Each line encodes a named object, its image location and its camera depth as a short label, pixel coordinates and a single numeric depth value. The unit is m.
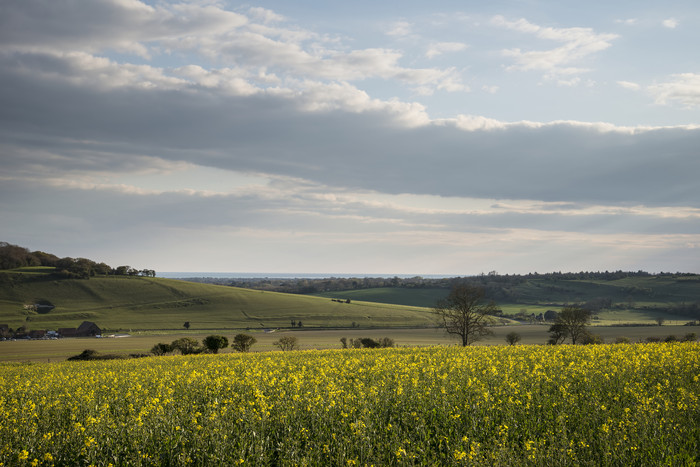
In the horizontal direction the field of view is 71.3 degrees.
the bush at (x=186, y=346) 59.09
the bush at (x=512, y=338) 72.69
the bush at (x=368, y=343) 64.49
